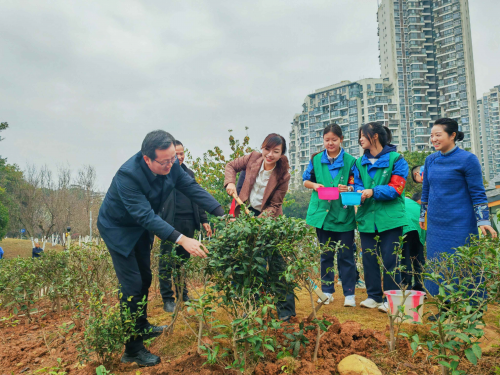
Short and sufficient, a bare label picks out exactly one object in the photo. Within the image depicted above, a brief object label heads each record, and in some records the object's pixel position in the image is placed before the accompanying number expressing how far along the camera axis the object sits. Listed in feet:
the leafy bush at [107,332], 8.20
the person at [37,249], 38.29
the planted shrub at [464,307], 5.30
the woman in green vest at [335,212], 12.03
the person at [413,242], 12.85
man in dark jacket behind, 12.80
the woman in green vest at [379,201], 11.33
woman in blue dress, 10.18
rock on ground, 6.84
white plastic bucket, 9.29
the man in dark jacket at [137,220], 8.46
